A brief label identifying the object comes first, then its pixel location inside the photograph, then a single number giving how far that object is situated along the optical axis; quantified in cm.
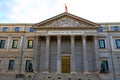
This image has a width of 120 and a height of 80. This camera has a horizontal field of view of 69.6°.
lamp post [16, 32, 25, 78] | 1773
